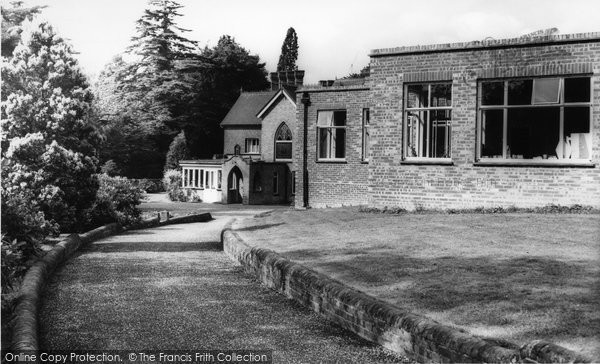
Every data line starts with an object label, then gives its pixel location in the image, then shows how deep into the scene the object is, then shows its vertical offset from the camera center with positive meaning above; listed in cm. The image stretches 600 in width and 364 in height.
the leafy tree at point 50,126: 1836 +127
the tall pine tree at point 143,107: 4697 +521
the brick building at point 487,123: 1591 +124
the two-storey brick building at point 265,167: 4453 +25
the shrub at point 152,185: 5406 -121
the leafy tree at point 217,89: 5925 +746
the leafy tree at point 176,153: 5616 +145
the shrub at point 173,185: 4822 -113
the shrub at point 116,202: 2167 -110
